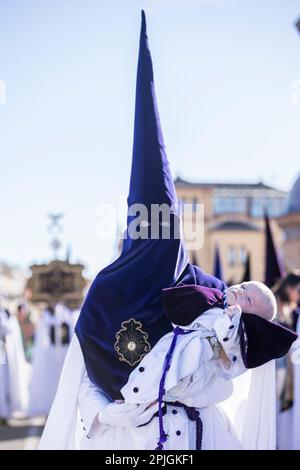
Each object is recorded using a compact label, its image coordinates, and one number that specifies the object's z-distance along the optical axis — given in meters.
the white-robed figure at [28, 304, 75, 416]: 11.48
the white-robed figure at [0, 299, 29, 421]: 10.59
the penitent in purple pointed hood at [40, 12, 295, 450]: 3.53
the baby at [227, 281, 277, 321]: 3.56
